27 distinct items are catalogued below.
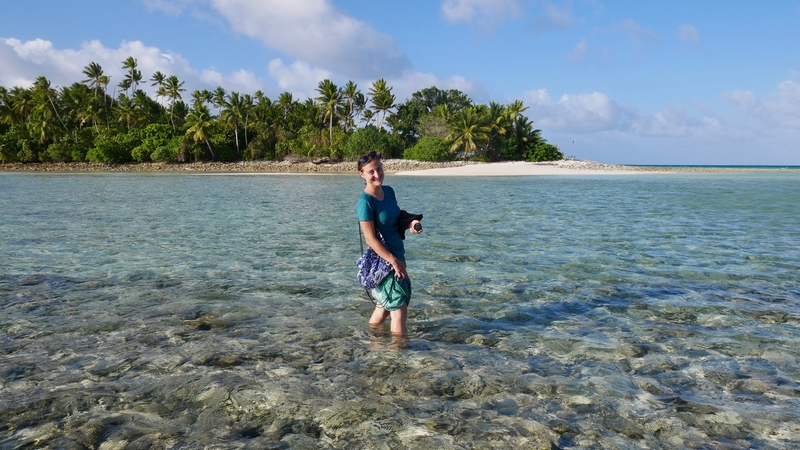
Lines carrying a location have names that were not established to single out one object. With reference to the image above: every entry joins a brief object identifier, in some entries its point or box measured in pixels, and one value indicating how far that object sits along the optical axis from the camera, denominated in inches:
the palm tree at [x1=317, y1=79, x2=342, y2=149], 3147.1
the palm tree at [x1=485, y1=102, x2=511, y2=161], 2999.5
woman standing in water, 185.5
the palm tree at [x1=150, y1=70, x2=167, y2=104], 3380.9
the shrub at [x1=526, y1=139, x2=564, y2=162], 3105.3
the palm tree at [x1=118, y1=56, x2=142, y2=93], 3533.5
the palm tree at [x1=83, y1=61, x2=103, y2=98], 3444.9
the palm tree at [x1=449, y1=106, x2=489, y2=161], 2906.0
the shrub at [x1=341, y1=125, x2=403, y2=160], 2940.5
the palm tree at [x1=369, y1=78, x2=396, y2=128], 3272.6
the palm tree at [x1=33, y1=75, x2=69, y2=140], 3248.0
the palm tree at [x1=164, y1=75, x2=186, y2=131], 3344.0
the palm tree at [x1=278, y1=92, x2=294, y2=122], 3405.5
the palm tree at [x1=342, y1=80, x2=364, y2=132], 3277.6
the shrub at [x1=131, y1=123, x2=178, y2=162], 3085.6
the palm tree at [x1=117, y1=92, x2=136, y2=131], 3380.9
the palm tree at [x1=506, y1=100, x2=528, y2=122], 3115.2
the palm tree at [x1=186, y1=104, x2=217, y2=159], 3051.2
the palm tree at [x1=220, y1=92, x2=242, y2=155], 3181.6
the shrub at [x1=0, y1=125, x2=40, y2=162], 3129.9
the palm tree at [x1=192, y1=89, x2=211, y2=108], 3449.8
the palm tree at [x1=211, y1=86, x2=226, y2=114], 3326.3
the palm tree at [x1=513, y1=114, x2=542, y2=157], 3154.5
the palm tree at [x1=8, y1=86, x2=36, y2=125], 3361.2
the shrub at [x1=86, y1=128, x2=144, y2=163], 3110.2
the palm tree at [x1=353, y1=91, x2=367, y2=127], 3336.6
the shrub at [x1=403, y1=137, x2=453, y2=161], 2927.7
